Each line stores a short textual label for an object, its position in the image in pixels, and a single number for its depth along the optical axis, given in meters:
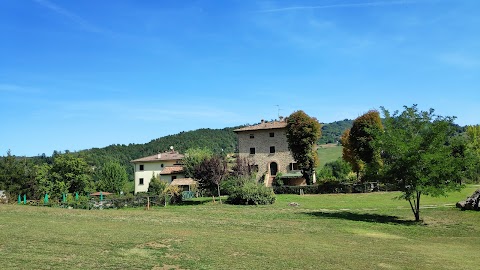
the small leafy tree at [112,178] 96.25
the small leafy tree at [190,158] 67.81
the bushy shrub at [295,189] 52.95
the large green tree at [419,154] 27.86
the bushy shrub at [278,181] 61.09
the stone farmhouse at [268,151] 66.75
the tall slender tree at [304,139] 59.84
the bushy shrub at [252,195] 41.09
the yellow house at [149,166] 87.31
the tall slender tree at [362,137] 59.47
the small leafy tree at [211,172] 42.88
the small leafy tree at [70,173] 69.25
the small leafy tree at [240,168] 47.75
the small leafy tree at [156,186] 66.09
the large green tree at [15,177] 60.09
